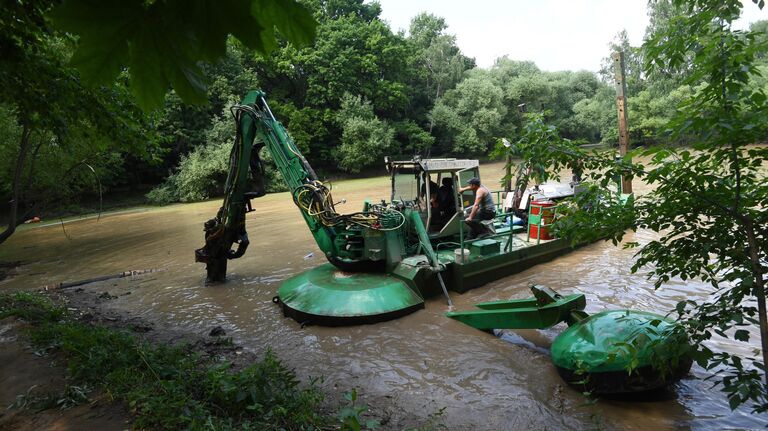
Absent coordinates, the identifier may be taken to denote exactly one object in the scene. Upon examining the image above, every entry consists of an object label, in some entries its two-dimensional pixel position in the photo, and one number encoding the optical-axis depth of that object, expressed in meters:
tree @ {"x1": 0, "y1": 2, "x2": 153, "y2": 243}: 3.38
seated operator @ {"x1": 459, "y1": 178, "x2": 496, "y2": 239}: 7.83
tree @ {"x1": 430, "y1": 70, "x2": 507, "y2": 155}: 39.50
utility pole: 11.53
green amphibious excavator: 6.53
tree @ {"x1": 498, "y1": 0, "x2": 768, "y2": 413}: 2.32
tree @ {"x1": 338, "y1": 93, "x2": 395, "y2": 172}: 34.75
